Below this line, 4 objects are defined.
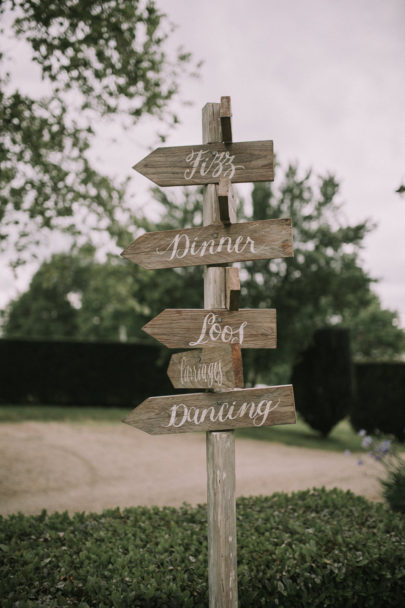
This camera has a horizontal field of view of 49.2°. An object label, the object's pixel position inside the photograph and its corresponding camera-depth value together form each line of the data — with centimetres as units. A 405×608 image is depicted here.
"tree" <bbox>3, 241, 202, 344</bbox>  855
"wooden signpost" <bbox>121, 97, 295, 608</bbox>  241
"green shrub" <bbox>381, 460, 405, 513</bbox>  463
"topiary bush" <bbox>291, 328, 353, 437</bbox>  1200
